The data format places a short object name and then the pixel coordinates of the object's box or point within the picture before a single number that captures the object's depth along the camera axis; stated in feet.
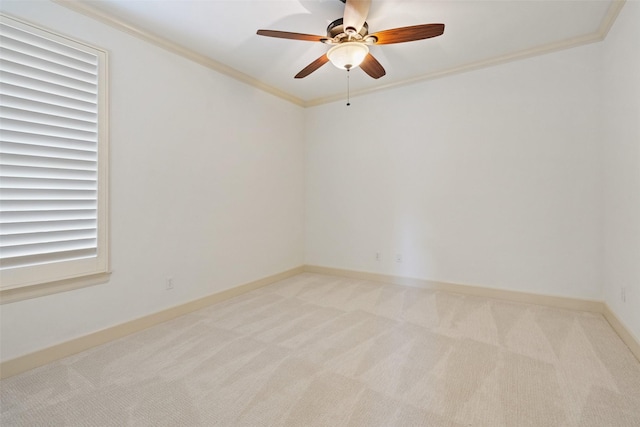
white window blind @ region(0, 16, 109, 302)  6.13
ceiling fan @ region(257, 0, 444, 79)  6.25
